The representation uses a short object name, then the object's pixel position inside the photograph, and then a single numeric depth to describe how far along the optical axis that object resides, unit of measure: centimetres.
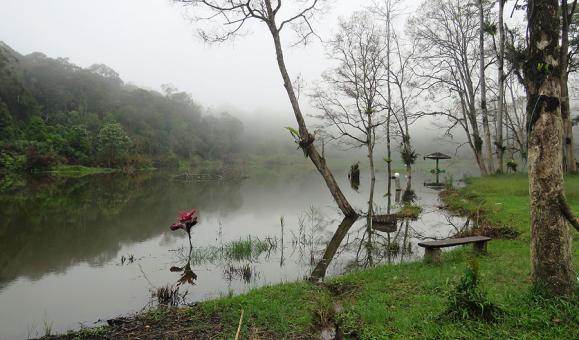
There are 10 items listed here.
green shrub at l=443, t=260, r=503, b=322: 420
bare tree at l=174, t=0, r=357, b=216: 1381
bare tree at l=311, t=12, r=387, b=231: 2316
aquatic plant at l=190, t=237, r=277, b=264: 939
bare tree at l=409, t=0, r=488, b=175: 2372
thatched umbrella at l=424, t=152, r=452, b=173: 3256
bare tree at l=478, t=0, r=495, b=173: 2125
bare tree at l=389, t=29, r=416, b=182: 2600
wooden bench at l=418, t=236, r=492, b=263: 736
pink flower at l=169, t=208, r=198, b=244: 1034
